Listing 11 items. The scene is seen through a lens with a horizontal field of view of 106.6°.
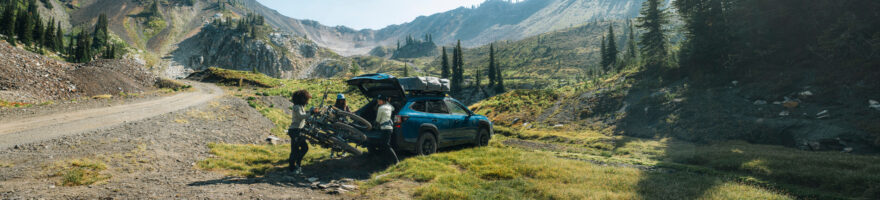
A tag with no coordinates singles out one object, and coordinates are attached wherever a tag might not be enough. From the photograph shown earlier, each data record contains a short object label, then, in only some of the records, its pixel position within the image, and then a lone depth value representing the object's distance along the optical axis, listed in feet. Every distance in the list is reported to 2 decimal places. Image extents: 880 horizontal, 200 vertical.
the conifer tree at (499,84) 318.20
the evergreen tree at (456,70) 368.01
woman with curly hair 25.57
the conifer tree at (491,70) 339.77
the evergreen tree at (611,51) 265.13
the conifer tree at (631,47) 268.74
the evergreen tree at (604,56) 275.18
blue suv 30.55
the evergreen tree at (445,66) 385.50
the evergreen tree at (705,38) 91.81
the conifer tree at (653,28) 130.72
